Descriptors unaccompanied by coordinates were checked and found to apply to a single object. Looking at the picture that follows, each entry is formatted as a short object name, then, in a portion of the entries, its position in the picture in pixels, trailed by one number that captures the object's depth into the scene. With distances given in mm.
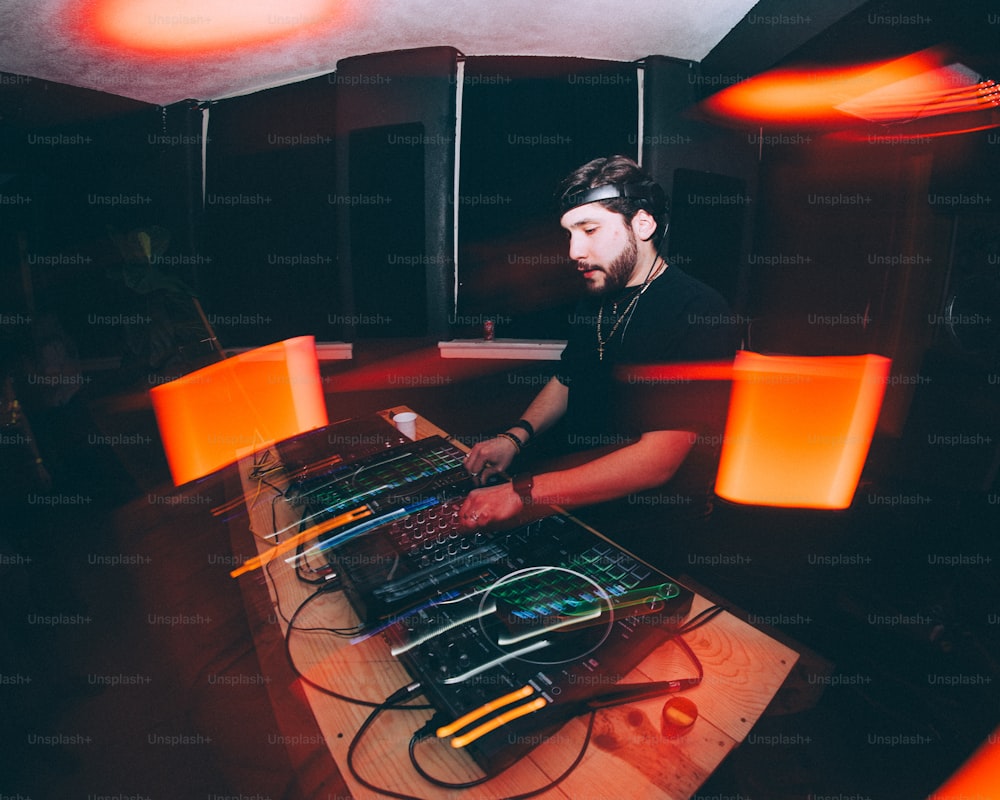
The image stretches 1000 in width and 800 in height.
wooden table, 768
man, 1494
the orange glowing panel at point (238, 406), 1837
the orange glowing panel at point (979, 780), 735
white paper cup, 1959
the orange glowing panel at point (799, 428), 1696
